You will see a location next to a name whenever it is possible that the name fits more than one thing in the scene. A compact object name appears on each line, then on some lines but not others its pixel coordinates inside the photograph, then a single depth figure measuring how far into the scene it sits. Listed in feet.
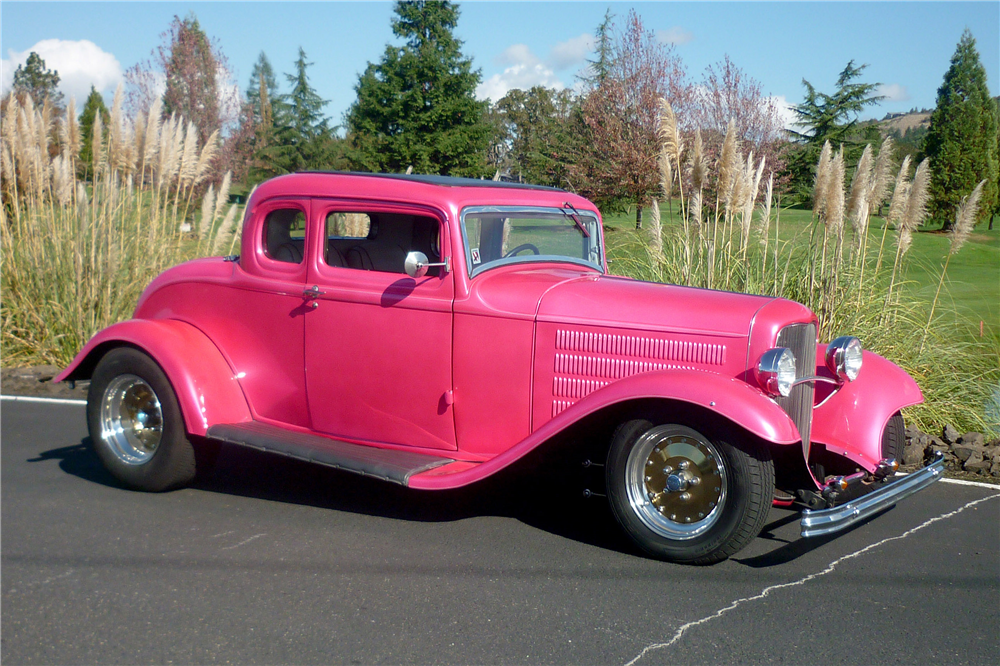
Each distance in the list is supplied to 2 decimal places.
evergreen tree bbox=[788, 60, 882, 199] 83.25
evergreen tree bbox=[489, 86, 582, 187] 94.53
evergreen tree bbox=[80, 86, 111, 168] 123.75
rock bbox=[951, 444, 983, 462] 17.76
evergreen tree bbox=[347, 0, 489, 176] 97.60
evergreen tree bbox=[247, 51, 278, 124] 191.40
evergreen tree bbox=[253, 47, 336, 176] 110.83
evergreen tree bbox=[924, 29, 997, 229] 67.87
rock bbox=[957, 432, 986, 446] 18.01
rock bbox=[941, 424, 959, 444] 18.52
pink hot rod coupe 11.81
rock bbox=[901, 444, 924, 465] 17.49
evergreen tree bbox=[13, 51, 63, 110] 168.04
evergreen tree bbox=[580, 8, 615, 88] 96.73
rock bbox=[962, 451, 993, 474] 17.60
